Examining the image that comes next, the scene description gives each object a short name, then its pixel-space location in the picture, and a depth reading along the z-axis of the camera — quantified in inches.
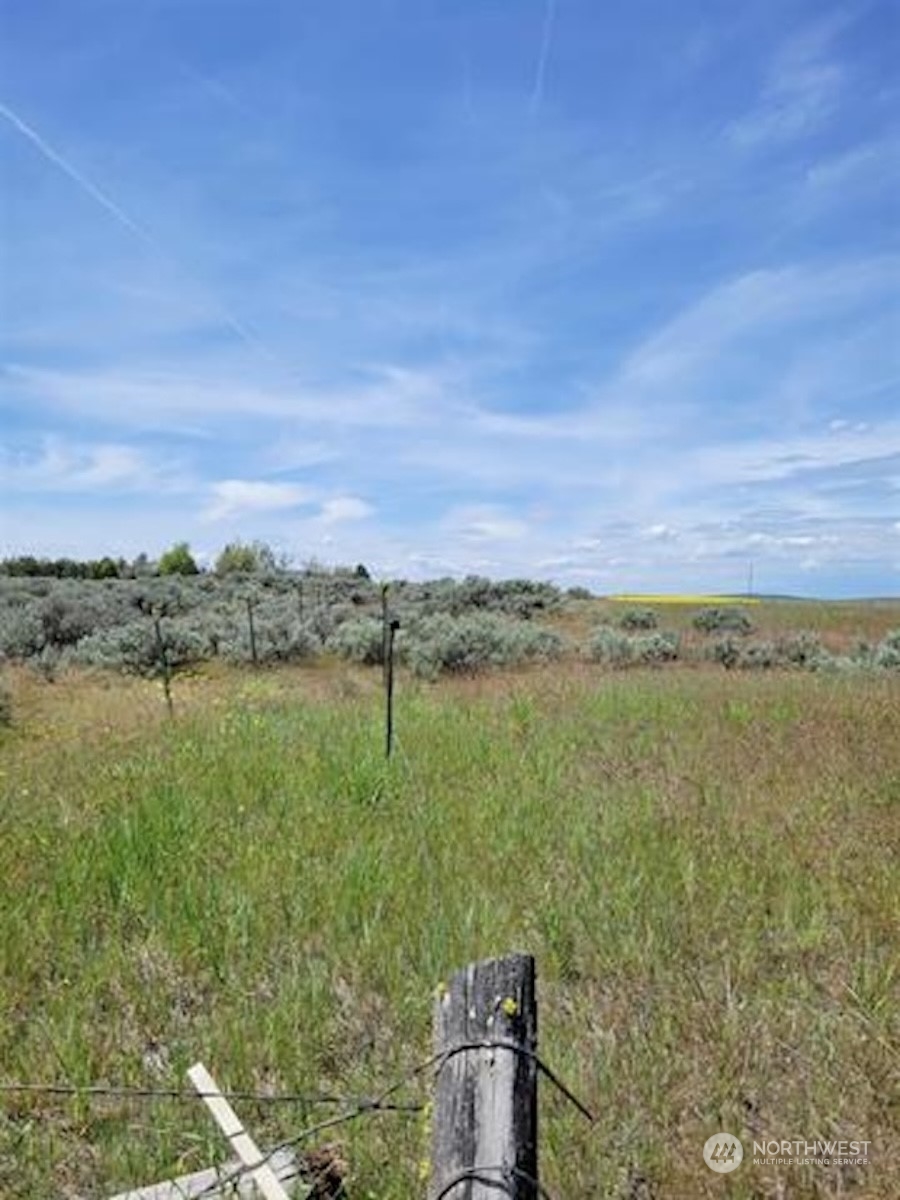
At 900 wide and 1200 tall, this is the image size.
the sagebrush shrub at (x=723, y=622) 1061.1
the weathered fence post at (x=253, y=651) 721.7
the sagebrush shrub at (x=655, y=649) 802.8
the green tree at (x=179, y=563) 1694.1
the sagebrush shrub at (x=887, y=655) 793.5
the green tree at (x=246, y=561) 1539.1
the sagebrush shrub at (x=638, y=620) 1094.4
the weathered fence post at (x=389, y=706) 310.0
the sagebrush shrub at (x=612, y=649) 782.0
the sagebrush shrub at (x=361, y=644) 764.6
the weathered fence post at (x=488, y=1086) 68.2
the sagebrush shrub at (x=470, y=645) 725.9
